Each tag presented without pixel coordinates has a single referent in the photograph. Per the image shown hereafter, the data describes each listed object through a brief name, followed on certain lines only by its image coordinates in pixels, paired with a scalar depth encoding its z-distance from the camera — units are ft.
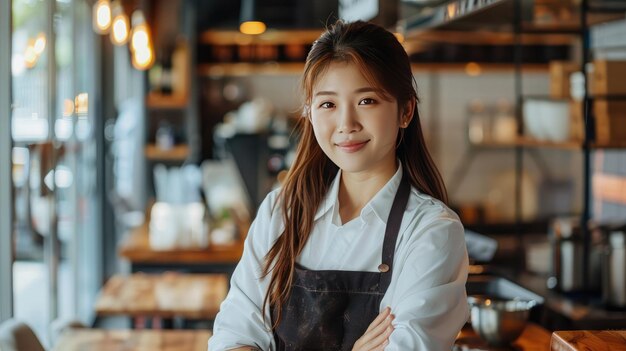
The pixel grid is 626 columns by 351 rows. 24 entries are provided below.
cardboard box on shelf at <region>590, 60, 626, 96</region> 13.78
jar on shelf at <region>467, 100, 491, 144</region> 30.30
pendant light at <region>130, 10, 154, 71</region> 23.73
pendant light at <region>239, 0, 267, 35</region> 19.04
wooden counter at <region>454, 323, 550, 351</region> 9.29
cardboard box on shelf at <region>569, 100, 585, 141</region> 14.64
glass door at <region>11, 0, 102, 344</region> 13.20
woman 6.66
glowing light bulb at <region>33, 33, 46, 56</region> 14.78
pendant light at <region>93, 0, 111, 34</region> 20.40
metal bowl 9.14
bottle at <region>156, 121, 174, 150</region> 30.14
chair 8.50
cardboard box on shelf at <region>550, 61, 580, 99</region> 15.90
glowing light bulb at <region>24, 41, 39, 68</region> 13.57
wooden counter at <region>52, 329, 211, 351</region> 10.68
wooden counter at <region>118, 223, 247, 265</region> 19.06
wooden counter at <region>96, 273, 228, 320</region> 14.52
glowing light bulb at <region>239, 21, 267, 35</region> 19.71
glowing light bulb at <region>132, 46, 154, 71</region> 23.75
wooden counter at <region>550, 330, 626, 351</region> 6.17
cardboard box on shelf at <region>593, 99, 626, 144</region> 13.67
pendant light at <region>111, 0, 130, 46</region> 21.99
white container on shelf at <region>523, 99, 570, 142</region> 16.40
